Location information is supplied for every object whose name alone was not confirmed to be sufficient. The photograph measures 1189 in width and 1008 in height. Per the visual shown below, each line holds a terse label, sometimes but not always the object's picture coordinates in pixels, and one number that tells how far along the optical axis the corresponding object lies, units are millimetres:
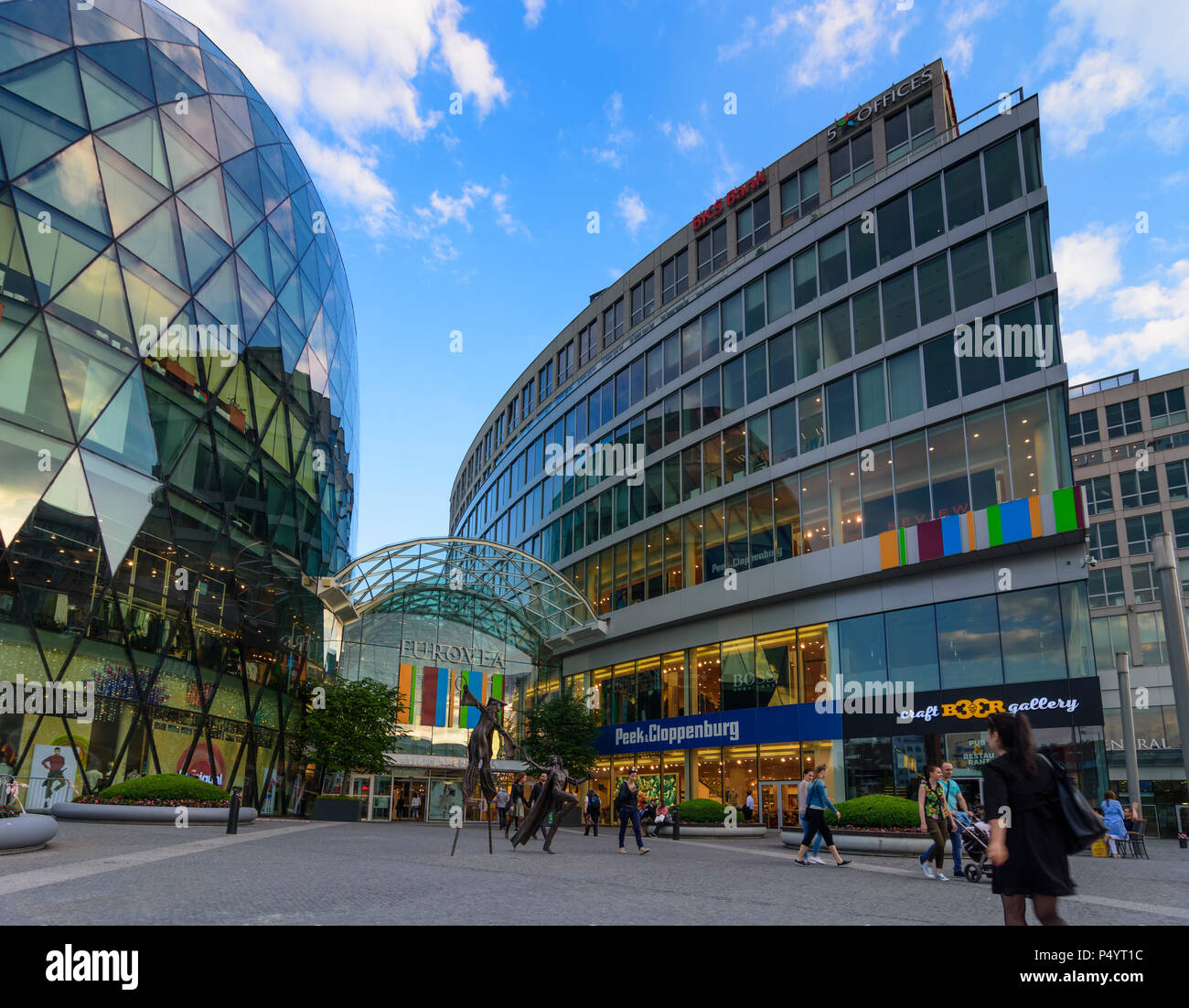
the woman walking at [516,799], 27219
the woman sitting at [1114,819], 20578
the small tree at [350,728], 35281
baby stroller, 12742
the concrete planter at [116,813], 20109
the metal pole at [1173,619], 13367
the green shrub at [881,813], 19453
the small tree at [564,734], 38438
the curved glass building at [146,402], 22203
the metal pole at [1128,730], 23859
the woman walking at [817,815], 15203
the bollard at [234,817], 18750
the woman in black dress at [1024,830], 5070
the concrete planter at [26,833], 11281
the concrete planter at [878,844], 18453
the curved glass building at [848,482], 25828
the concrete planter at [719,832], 26891
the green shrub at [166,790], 20922
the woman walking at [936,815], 13211
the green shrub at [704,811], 27609
